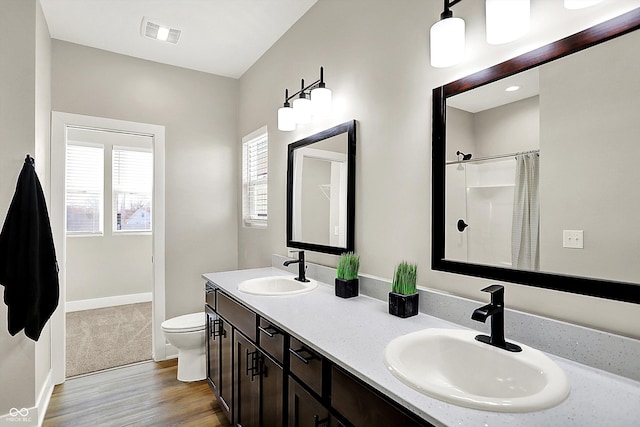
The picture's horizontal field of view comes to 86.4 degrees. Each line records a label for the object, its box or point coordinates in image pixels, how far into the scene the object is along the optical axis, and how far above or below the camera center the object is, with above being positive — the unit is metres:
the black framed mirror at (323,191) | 2.03 +0.15
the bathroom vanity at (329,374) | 0.81 -0.48
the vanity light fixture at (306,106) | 2.14 +0.72
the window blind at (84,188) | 4.66 +0.34
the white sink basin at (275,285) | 2.11 -0.46
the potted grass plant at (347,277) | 1.82 -0.34
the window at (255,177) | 3.15 +0.36
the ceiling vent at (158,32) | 2.61 +1.45
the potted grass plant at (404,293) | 1.48 -0.35
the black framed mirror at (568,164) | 0.97 +0.17
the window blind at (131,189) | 4.94 +0.36
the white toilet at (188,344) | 2.68 -1.05
